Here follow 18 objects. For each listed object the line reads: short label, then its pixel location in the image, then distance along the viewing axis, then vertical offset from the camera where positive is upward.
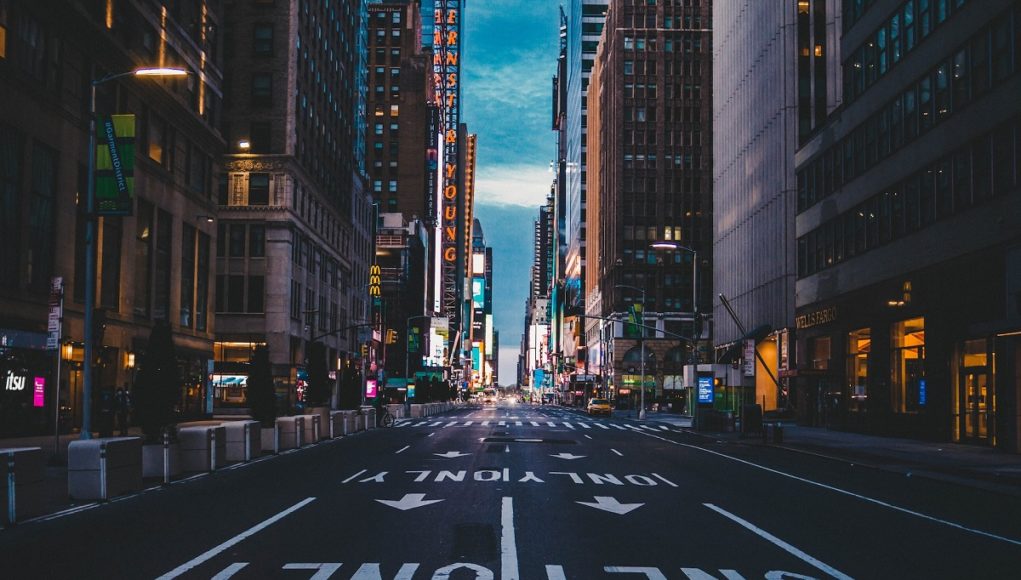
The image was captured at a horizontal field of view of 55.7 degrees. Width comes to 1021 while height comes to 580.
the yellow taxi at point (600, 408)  83.31 -5.13
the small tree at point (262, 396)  41.69 -2.21
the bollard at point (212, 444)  23.73 -2.46
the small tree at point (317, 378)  52.78 -1.82
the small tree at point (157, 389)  28.88 -1.38
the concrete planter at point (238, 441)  27.34 -2.72
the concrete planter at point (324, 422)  40.60 -3.25
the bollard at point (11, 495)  14.25 -2.26
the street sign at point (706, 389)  55.91 -2.26
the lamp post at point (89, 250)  22.91 +2.30
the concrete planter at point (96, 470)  17.39 -2.30
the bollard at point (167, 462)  20.69 -2.55
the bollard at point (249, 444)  27.43 -2.84
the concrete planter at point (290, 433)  33.16 -3.04
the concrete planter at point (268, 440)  32.12 -3.20
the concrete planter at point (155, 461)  21.31 -2.59
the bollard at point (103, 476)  17.34 -2.39
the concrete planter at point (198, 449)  23.64 -2.57
